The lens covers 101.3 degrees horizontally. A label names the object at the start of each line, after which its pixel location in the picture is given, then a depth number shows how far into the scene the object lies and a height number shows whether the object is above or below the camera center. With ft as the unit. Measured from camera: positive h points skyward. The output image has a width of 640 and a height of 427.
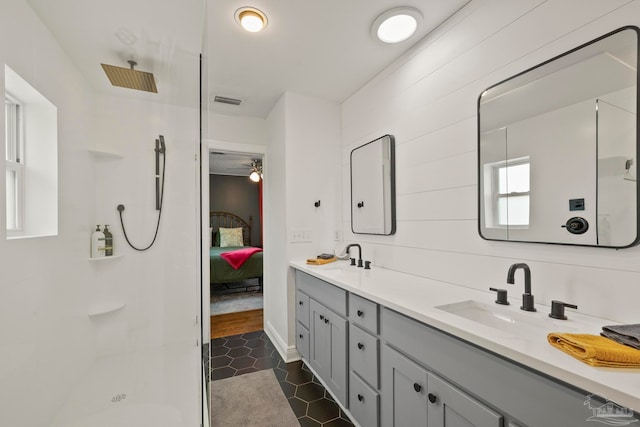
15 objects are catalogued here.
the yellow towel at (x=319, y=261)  7.36 -1.33
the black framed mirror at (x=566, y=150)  2.96 +0.86
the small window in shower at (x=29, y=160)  2.67 +0.63
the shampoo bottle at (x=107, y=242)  4.36 -0.46
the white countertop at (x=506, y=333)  1.94 -1.30
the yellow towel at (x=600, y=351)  2.07 -1.14
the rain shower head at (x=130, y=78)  4.11 +2.42
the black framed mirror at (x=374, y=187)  6.55 +0.73
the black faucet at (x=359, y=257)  7.02 -1.18
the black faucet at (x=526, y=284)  3.50 -0.95
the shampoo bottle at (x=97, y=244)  4.18 -0.47
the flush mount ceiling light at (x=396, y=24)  4.95 +3.78
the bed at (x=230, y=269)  14.17 -2.99
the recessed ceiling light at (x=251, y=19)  5.00 +3.86
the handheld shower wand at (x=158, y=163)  5.54 +1.11
